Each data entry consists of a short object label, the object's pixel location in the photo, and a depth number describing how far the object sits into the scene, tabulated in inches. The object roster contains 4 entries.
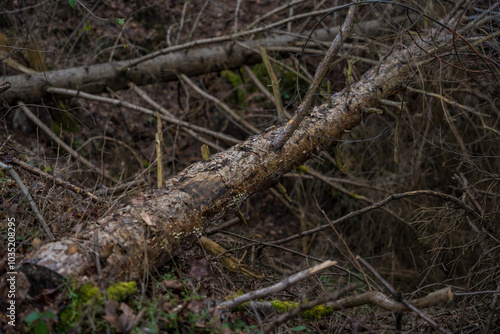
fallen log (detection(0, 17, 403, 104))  171.0
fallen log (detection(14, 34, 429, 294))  75.9
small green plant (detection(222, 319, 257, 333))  81.5
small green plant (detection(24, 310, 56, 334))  66.8
